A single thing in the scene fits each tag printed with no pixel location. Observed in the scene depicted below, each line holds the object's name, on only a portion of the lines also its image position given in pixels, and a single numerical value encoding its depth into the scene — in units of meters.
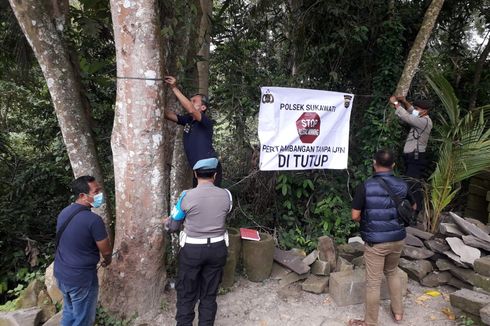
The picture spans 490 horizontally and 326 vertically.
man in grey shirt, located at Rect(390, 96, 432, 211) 5.06
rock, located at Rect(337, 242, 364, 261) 4.70
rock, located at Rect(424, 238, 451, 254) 4.64
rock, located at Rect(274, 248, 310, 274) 4.36
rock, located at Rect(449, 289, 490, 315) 3.44
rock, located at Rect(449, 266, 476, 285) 4.25
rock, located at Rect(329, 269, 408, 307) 3.99
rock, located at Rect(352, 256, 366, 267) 4.52
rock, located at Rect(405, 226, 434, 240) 4.88
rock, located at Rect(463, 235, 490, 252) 4.48
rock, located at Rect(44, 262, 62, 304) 3.66
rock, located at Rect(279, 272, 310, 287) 4.36
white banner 4.59
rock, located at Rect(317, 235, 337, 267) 4.48
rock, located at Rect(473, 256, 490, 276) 3.90
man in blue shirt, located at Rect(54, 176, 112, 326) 2.88
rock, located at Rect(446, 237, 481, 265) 4.35
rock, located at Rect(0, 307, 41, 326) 3.30
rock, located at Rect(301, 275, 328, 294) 4.21
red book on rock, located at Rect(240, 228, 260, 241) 4.31
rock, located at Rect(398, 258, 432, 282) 4.49
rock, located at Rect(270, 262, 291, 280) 4.45
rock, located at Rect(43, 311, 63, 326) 3.26
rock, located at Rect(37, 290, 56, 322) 3.56
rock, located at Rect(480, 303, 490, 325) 3.17
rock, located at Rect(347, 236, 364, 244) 5.07
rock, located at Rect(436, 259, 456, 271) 4.52
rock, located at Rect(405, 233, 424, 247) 4.79
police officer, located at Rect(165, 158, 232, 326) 2.96
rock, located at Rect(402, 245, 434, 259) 4.65
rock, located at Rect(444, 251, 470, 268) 4.36
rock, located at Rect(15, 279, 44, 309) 3.71
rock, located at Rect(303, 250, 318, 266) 4.47
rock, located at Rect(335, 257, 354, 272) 4.32
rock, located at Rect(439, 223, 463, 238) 4.74
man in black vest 3.37
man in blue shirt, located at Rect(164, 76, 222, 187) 3.76
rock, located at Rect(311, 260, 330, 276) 4.38
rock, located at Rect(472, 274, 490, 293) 3.84
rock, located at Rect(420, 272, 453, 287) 4.48
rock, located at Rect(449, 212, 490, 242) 4.60
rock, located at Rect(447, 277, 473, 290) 4.32
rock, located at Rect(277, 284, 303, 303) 4.11
